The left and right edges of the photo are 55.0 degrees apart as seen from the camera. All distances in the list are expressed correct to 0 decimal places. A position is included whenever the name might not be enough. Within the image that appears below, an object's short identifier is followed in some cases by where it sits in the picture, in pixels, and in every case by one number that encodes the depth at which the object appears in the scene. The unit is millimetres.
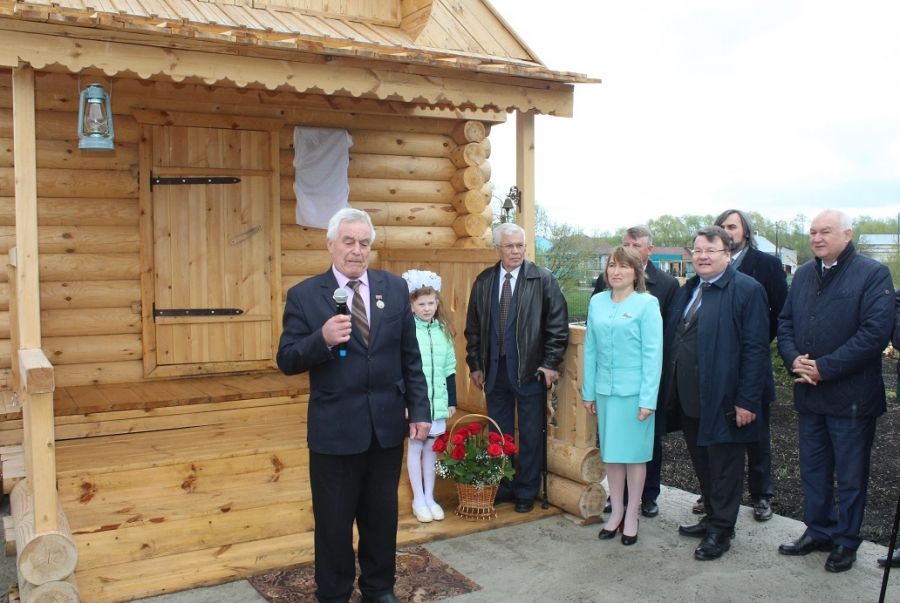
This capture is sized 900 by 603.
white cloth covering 7699
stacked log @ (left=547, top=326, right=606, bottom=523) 5824
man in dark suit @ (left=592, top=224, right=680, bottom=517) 5770
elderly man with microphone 3963
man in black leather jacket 5816
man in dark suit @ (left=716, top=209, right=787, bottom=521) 5648
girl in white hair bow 5645
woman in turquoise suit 5227
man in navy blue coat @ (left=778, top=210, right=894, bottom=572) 4699
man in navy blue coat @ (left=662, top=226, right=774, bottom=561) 5039
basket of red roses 5656
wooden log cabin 4879
